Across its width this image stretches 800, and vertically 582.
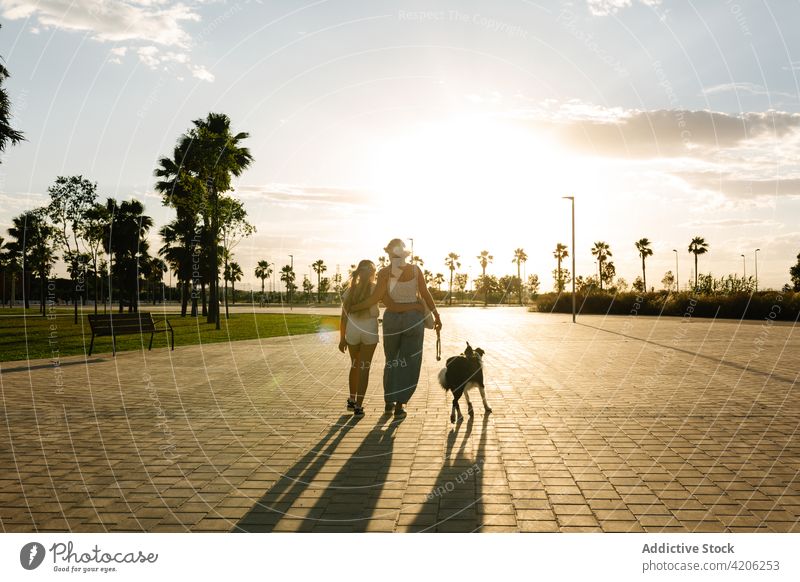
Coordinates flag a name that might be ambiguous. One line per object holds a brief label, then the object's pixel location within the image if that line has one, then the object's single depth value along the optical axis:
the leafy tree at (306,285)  117.25
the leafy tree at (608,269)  99.39
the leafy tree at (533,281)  113.25
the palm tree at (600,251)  97.44
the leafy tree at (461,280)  144.62
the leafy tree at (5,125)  20.56
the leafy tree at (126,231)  45.10
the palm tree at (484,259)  136.88
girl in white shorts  7.80
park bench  14.45
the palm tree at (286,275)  127.19
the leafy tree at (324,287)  127.51
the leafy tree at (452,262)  142.88
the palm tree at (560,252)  106.56
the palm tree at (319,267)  148.00
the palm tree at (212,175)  26.86
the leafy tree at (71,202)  32.12
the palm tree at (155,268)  73.00
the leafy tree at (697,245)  84.31
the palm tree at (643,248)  88.78
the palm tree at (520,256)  132.62
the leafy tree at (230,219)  27.19
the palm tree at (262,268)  137.38
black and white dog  7.41
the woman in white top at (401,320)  7.53
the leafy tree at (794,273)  109.60
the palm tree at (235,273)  101.86
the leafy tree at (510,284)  133.91
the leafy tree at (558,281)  61.38
